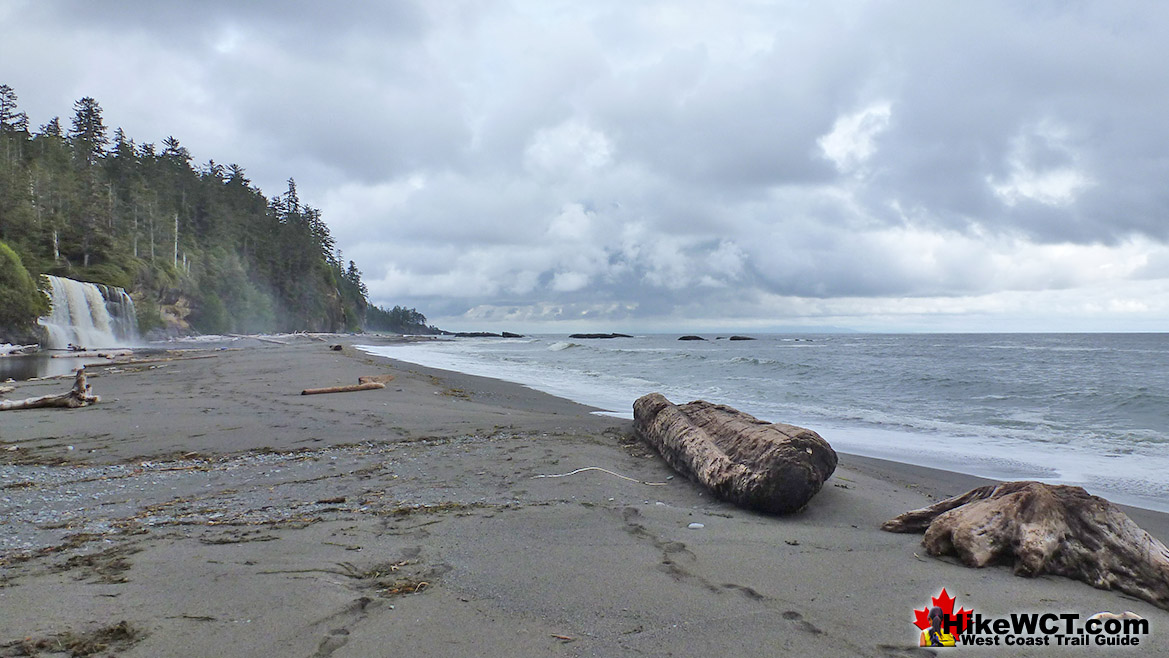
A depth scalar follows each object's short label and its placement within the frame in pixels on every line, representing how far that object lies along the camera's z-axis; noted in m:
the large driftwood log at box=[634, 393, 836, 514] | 4.54
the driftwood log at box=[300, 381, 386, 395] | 11.53
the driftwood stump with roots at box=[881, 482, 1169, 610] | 3.12
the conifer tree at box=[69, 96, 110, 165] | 58.88
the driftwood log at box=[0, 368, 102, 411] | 9.06
